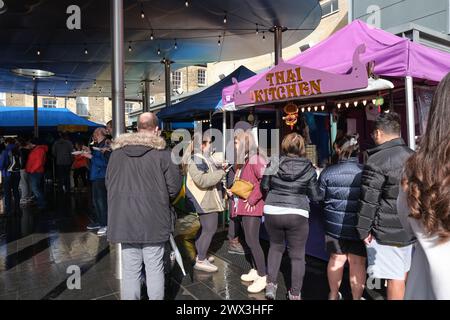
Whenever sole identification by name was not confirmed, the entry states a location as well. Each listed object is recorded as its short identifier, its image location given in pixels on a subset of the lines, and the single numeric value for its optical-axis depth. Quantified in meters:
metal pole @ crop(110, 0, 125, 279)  3.73
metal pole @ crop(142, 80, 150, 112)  14.79
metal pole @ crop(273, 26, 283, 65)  8.80
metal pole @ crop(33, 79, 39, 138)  13.45
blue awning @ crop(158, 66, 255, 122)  7.61
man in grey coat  2.57
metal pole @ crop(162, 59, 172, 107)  11.63
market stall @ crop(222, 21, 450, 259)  3.41
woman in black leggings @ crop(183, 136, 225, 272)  3.73
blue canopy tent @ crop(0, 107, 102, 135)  13.23
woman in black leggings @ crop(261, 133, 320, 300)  2.97
